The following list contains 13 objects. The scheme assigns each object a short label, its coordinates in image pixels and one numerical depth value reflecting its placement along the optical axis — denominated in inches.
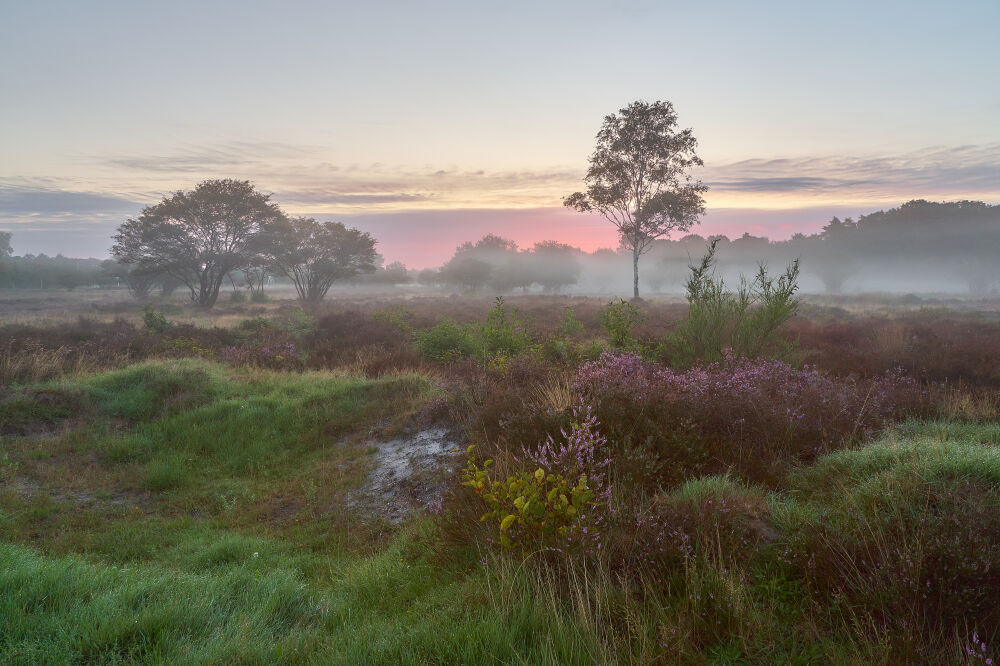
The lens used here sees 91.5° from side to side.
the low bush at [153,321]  716.0
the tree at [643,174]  1312.7
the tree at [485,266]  3260.3
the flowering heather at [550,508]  134.6
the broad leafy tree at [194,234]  1488.7
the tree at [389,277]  4667.8
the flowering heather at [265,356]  580.4
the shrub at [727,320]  361.1
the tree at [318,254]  1739.7
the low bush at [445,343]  567.2
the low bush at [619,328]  442.3
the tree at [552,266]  3816.4
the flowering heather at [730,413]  205.6
